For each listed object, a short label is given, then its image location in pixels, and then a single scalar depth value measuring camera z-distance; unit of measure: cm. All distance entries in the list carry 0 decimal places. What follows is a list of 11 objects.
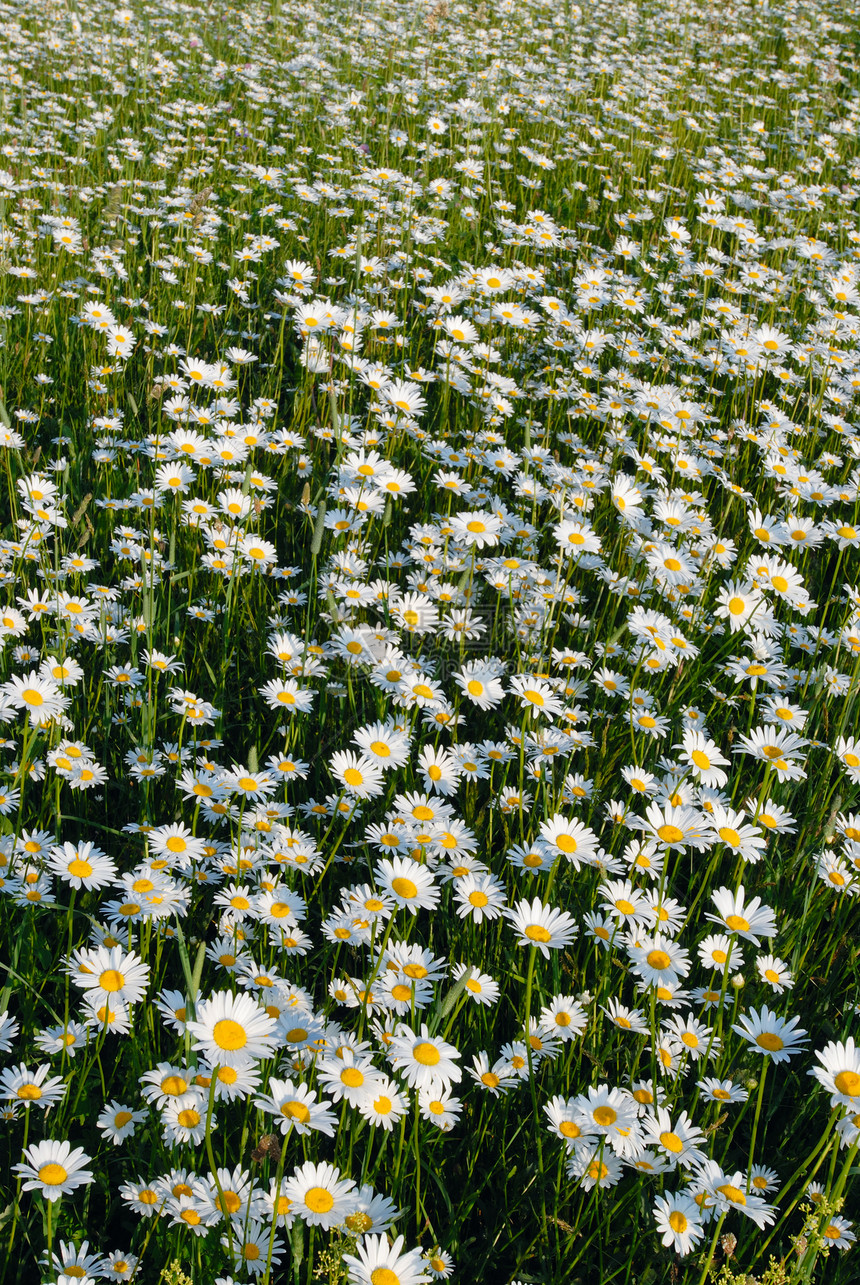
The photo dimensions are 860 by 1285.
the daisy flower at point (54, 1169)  156
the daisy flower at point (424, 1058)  163
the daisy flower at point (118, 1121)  161
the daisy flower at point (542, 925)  170
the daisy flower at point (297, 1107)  159
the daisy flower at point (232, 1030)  159
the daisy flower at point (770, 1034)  169
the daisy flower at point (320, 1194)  156
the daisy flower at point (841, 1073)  161
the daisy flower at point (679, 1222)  160
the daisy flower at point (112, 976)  165
